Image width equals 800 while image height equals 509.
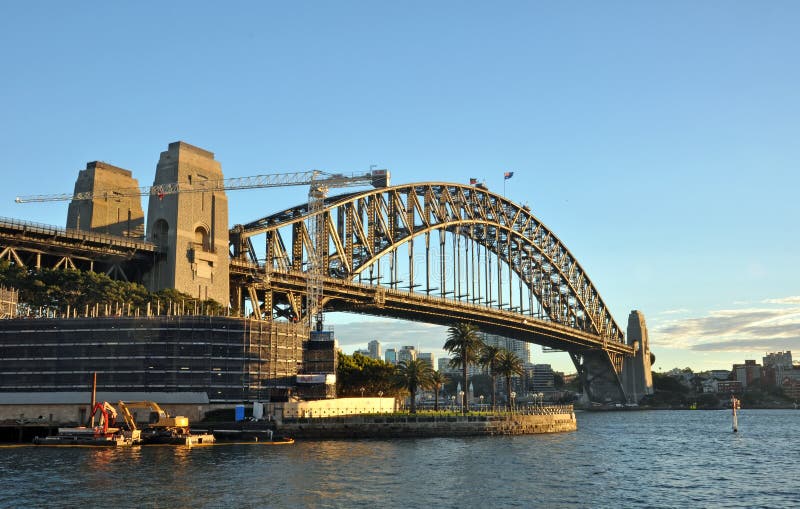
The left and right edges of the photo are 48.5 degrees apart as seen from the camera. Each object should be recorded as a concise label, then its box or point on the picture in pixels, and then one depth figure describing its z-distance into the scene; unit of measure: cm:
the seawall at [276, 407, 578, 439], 11381
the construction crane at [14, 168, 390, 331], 14271
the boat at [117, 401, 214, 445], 10512
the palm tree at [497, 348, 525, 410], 14538
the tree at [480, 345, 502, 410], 14475
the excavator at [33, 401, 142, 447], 10269
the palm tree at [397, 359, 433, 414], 13262
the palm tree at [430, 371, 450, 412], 13700
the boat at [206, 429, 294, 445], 10738
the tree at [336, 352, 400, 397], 15025
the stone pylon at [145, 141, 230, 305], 13900
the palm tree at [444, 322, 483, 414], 13588
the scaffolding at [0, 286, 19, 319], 12150
